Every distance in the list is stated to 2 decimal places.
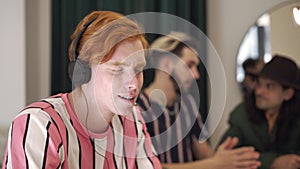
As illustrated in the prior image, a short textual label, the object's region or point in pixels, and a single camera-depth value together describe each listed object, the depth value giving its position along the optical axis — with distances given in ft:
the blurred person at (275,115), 8.50
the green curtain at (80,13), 8.39
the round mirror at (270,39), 8.50
